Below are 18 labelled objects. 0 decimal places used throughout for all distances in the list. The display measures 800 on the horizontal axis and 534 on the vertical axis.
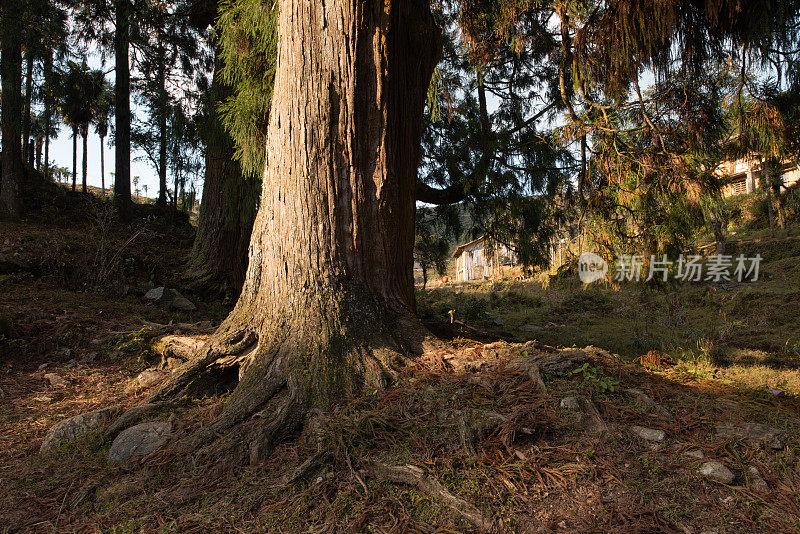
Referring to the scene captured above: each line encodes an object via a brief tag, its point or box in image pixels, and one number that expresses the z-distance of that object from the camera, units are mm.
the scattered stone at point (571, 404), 2090
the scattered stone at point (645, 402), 2123
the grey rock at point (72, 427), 2404
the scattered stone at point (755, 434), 1836
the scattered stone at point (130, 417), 2394
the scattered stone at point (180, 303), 5676
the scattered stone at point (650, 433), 1922
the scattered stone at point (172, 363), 3367
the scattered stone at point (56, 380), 3374
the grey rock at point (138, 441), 2213
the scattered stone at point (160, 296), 5602
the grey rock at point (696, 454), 1791
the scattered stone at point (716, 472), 1655
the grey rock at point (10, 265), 5334
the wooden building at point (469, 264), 25336
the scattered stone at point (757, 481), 1616
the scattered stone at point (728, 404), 2178
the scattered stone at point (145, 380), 3129
